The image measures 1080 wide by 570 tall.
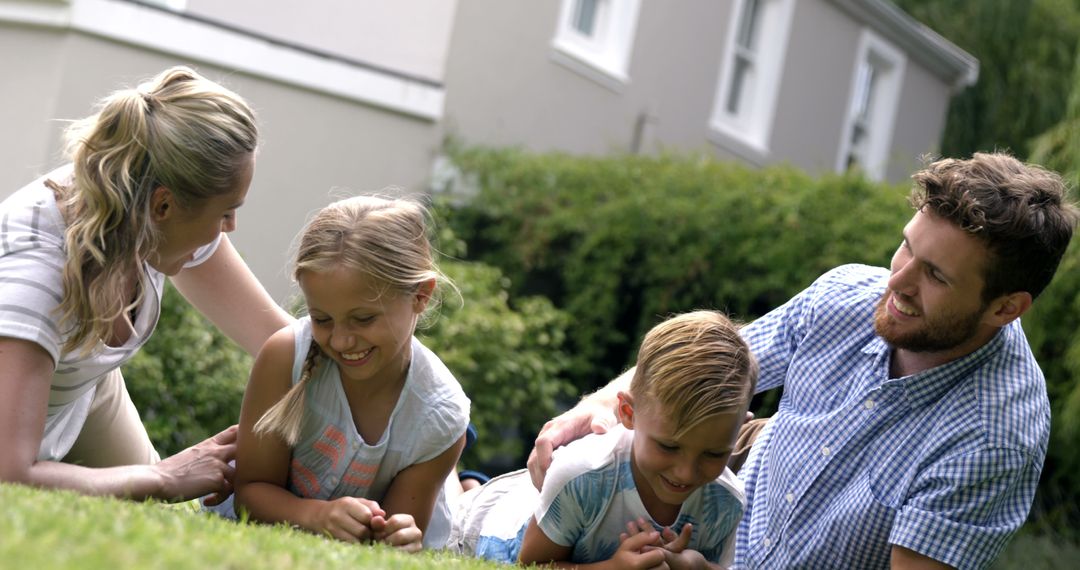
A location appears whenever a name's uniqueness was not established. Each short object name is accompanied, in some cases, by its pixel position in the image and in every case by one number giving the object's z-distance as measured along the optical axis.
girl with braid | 4.23
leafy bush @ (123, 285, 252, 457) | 8.53
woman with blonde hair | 3.91
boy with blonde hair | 4.22
